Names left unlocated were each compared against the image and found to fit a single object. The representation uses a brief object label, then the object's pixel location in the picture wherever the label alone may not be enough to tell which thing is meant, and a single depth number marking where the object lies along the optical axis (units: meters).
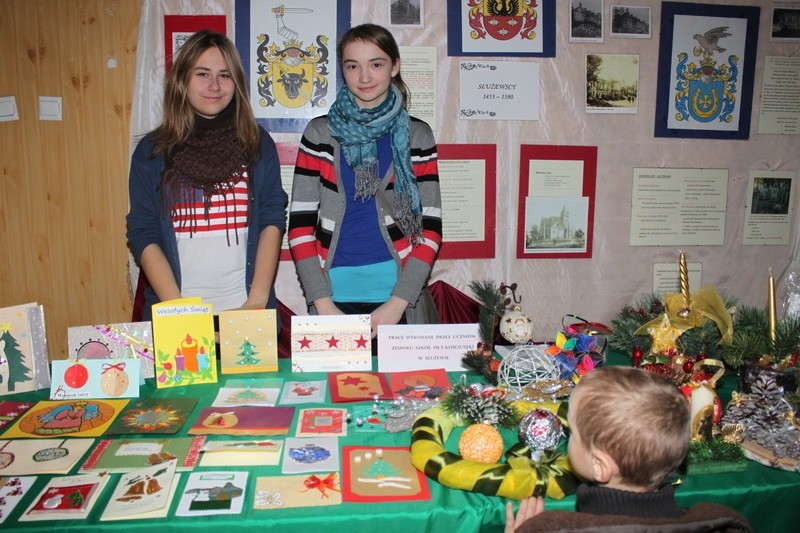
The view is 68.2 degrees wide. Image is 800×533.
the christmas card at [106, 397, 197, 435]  1.44
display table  1.12
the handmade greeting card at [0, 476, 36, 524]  1.14
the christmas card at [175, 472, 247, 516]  1.15
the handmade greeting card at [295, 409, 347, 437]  1.44
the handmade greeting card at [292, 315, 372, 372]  1.80
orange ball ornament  1.28
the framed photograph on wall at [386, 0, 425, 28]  2.91
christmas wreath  1.21
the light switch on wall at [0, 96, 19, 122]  2.85
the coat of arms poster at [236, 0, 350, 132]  2.87
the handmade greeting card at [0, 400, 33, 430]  1.49
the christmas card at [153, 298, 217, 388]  1.69
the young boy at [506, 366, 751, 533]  1.01
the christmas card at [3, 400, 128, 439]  1.42
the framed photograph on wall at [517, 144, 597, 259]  3.11
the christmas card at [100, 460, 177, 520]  1.14
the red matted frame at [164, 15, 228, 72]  2.84
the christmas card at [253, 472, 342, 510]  1.17
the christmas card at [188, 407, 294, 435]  1.43
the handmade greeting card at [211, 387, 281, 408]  1.59
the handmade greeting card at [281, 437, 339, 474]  1.29
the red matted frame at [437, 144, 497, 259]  3.05
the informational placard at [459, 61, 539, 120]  3.00
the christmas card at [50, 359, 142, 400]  1.61
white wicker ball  1.60
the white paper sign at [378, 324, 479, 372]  1.83
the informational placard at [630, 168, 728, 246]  3.22
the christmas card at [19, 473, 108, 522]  1.13
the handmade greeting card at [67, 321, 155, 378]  1.69
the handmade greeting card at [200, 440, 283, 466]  1.31
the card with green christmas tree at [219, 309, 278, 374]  1.78
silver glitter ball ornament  1.31
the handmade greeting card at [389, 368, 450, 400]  1.63
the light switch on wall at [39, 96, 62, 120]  2.87
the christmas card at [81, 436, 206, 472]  1.29
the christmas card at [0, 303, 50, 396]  1.64
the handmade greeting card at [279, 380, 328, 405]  1.62
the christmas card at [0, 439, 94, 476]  1.27
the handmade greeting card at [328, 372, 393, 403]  1.62
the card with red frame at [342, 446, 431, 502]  1.20
